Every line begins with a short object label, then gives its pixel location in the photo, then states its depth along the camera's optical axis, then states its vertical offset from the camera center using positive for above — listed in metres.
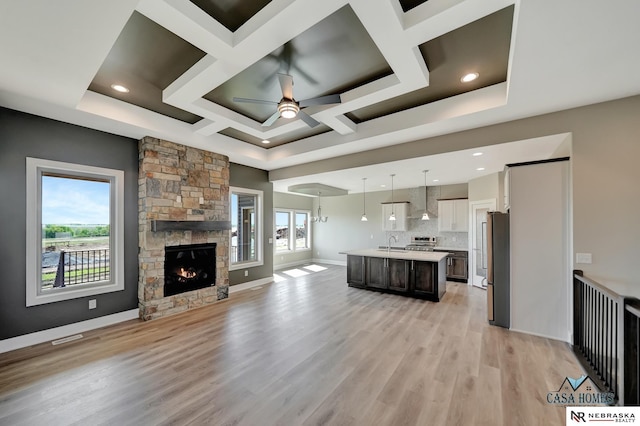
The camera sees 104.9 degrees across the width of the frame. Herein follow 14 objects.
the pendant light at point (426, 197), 7.75 +0.50
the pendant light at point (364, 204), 9.39 +0.33
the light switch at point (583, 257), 3.03 -0.56
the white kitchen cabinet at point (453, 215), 6.99 -0.06
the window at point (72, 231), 3.39 -0.26
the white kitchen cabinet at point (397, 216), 8.14 -0.10
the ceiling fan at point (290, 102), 2.69 +1.27
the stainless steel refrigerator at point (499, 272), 3.81 -0.94
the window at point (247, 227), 6.29 -0.37
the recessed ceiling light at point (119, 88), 3.20 +1.67
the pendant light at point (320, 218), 9.31 -0.19
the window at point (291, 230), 9.39 -0.66
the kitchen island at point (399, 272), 5.16 -1.34
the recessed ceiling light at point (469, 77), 2.94 +1.66
